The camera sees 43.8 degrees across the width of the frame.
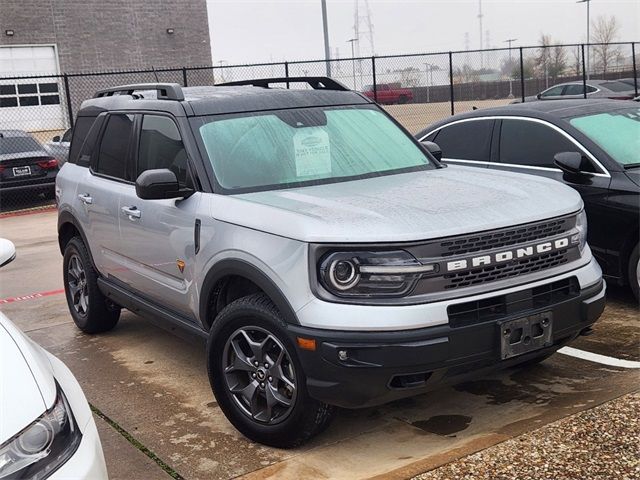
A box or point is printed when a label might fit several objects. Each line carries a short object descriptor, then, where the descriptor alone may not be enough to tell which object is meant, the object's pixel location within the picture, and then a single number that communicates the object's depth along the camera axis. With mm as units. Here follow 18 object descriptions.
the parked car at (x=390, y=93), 22062
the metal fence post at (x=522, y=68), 21047
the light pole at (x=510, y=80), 28250
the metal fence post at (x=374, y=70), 19406
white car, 2367
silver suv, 3621
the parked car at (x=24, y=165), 15047
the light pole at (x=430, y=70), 21766
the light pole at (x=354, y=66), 19636
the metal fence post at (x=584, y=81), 21300
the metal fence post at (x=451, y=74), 19980
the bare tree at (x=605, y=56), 36375
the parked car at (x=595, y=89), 22656
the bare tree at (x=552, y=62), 29250
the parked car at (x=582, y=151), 5914
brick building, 34438
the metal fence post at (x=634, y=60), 23281
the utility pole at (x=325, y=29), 23859
